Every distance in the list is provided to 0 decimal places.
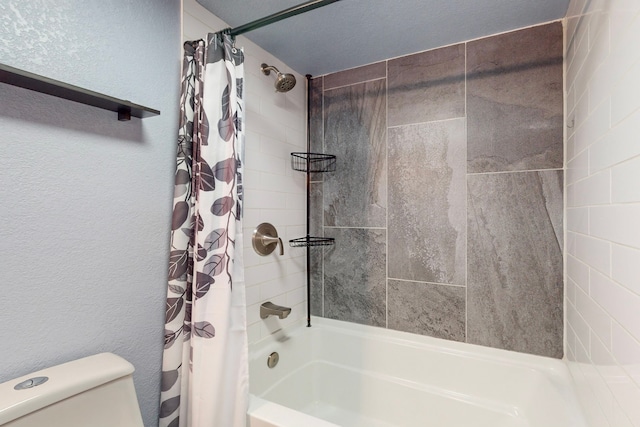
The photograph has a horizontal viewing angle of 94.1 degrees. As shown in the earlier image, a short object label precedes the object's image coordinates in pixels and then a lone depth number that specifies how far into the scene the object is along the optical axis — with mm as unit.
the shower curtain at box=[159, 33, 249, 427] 1070
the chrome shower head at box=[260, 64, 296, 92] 1566
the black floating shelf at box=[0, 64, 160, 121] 748
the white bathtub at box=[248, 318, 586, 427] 1414
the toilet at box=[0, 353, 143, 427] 704
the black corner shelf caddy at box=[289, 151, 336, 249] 1927
